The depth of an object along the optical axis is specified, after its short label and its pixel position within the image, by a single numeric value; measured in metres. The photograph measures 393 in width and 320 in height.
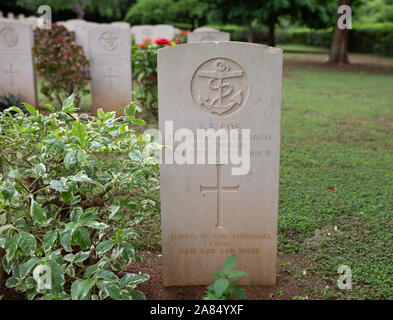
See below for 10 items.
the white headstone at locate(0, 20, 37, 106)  7.58
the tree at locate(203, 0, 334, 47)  17.44
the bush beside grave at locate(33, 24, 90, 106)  7.93
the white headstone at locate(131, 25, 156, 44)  14.91
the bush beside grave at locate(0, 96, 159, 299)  2.32
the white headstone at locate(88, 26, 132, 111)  7.93
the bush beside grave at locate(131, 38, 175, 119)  7.60
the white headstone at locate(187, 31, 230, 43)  8.88
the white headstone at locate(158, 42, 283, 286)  2.71
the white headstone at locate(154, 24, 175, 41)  14.85
